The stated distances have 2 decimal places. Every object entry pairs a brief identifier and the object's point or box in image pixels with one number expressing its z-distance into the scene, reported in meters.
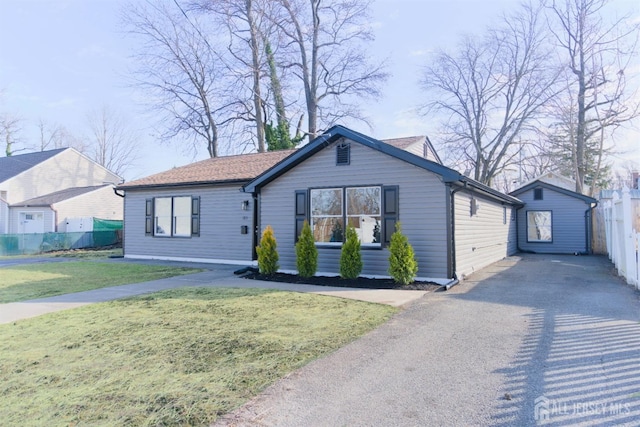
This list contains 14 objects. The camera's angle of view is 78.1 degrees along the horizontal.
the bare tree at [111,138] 41.19
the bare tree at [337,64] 24.08
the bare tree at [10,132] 36.41
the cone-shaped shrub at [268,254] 10.07
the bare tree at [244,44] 21.88
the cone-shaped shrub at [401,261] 8.52
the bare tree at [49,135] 41.59
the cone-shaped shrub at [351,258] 9.15
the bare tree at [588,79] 21.69
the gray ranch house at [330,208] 9.06
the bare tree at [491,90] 24.27
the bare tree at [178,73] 24.25
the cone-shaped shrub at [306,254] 9.66
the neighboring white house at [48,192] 25.00
